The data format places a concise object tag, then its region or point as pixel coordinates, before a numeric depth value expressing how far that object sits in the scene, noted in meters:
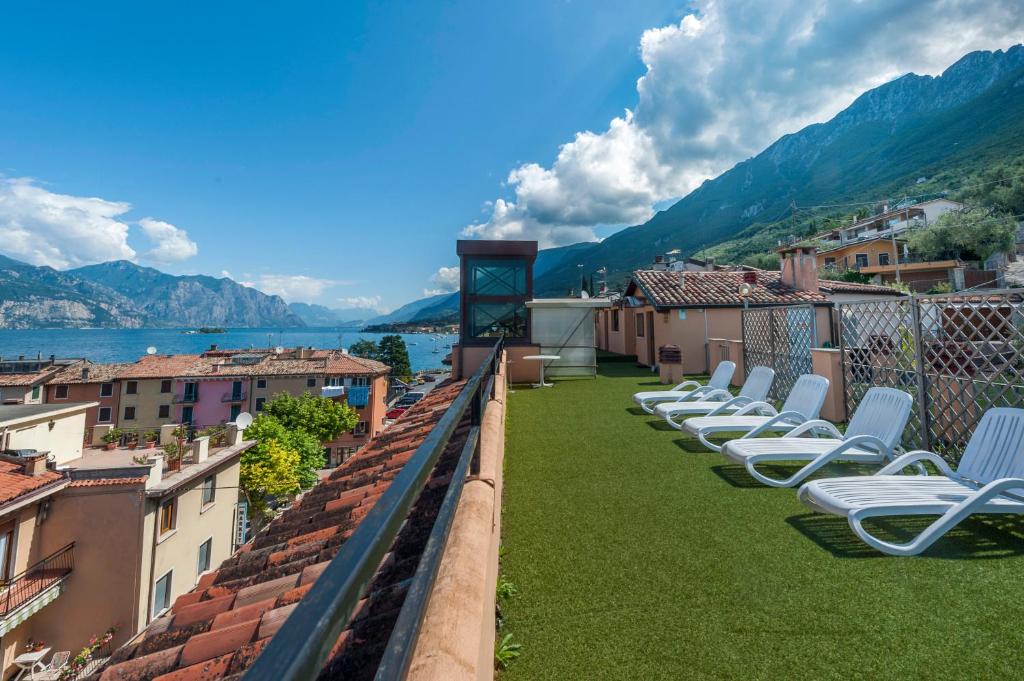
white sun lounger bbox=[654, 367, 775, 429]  6.35
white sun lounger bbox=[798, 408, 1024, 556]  2.79
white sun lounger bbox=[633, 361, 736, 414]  7.43
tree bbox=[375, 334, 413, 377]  70.19
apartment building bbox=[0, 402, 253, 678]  11.45
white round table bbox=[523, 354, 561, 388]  10.42
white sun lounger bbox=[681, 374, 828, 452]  5.16
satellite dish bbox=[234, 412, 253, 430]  19.81
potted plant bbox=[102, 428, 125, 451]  21.56
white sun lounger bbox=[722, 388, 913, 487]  4.01
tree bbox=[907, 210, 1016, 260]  34.25
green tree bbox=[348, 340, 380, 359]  80.34
